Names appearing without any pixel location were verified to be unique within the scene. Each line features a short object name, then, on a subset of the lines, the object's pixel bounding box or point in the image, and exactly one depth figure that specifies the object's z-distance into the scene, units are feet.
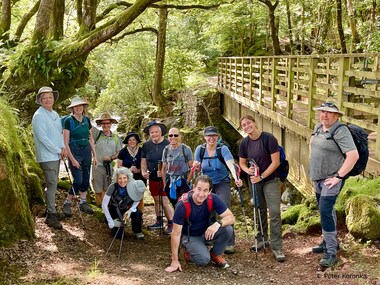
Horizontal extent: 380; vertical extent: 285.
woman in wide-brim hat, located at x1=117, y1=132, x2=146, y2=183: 24.62
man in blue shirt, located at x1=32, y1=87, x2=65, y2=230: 20.58
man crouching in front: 17.79
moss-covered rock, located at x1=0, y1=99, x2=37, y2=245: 17.76
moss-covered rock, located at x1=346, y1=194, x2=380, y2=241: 19.44
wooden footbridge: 22.94
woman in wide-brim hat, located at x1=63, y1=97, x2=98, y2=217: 23.47
